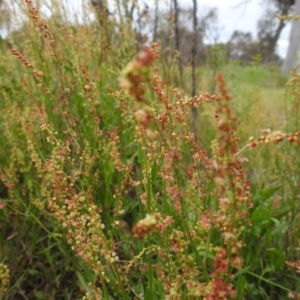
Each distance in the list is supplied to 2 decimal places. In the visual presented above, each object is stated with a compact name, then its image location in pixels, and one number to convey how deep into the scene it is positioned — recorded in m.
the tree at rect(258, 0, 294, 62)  17.84
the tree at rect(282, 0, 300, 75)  12.44
